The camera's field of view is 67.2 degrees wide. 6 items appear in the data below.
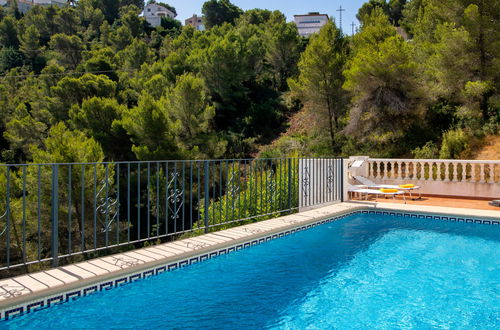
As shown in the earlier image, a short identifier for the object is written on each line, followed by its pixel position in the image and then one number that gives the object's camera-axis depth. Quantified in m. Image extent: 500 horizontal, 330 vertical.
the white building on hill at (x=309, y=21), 85.22
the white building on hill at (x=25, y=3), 84.71
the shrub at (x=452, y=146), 12.56
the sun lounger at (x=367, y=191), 8.08
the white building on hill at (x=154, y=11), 83.94
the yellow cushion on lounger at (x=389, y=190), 8.19
